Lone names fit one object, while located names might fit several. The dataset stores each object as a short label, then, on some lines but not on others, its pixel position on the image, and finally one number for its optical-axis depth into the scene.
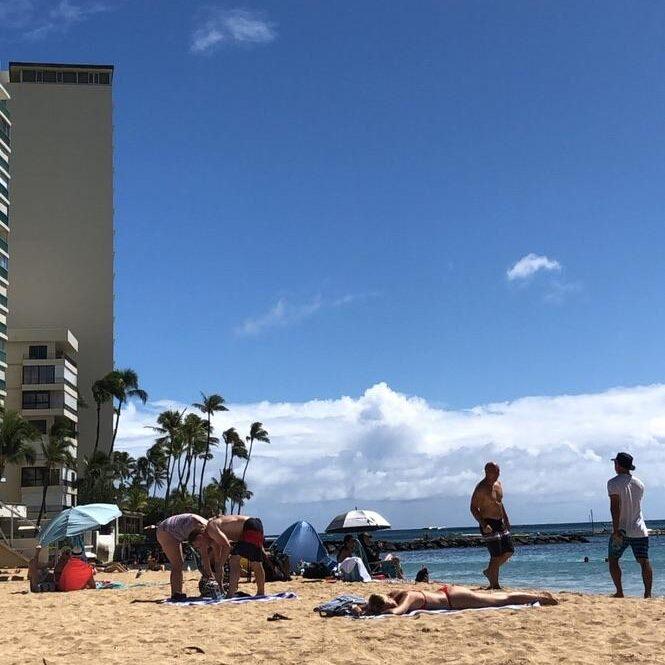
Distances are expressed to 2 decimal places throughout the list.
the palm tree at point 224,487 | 86.32
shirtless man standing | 11.84
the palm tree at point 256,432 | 95.69
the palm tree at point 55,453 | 59.00
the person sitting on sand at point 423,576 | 19.57
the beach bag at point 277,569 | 17.19
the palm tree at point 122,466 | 68.43
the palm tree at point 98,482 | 64.38
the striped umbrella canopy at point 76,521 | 17.78
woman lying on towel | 9.29
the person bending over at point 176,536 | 12.19
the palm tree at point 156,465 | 81.94
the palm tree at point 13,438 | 50.34
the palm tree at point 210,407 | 81.77
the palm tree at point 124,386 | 70.31
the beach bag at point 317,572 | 18.31
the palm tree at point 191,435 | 80.00
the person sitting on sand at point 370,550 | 20.67
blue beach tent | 20.72
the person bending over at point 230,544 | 11.88
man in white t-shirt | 10.62
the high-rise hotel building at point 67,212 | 77.00
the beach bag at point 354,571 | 17.11
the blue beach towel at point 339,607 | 9.69
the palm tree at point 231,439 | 92.12
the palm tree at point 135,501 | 68.88
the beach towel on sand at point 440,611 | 9.14
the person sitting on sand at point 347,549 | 19.23
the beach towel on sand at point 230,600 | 11.60
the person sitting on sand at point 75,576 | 16.52
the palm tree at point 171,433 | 79.00
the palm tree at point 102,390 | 70.38
